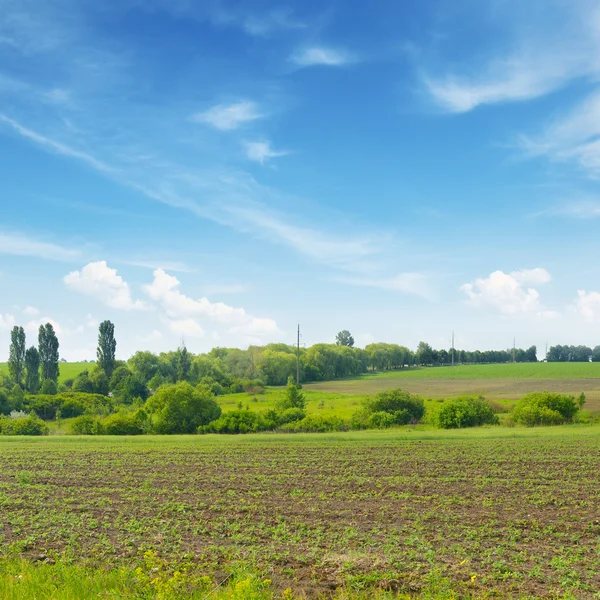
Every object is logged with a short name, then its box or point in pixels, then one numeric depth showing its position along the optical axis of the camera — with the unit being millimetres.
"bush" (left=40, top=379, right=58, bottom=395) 104312
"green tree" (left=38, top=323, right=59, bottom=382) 113625
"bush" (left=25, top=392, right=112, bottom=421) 87875
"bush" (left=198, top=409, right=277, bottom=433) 53906
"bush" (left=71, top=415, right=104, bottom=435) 56469
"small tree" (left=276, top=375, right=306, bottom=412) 63312
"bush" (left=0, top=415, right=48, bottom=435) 55062
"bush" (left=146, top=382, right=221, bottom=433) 56000
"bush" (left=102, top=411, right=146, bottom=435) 56500
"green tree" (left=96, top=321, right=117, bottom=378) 115812
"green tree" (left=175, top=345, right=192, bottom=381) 125175
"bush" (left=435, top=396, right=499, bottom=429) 53625
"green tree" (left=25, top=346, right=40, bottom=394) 109188
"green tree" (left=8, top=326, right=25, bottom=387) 111938
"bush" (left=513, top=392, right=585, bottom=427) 52719
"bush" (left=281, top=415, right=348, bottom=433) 52375
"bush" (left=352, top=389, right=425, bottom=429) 54719
